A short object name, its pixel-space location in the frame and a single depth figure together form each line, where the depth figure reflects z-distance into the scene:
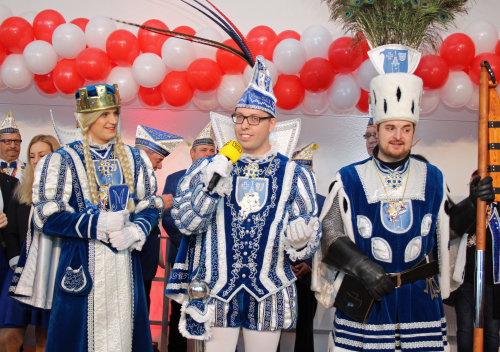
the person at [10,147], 4.82
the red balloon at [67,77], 4.93
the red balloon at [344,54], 4.61
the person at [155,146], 4.21
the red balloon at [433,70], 4.57
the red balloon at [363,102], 4.86
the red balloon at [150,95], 5.09
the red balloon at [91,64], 4.77
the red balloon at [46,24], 5.07
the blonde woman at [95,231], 2.70
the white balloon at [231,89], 4.81
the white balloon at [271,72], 4.69
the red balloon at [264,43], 4.89
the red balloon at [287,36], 4.93
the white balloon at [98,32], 4.95
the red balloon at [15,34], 4.96
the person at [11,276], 3.67
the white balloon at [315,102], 4.98
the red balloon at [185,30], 4.98
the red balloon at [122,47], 4.87
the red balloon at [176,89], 4.91
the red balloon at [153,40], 5.01
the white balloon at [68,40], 4.84
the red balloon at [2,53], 5.08
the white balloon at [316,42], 4.84
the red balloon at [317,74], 4.72
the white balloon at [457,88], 4.71
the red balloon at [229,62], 4.74
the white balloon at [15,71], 4.99
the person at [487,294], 3.71
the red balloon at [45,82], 5.15
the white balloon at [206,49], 4.93
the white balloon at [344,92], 4.77
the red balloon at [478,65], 4.58
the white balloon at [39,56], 4.86
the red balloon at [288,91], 4.83
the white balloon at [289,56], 4.70
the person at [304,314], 4.16
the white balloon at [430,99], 4.75
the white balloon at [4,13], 5.11
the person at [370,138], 4.43
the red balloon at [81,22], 5.12
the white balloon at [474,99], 4.85
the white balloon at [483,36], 4.75
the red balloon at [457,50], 4.64
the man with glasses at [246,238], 2.47
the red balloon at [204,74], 4.75
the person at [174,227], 4.28
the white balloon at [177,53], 4.81
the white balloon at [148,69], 4.80
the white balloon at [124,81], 4.91
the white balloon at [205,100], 5.00
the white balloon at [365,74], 4.57
